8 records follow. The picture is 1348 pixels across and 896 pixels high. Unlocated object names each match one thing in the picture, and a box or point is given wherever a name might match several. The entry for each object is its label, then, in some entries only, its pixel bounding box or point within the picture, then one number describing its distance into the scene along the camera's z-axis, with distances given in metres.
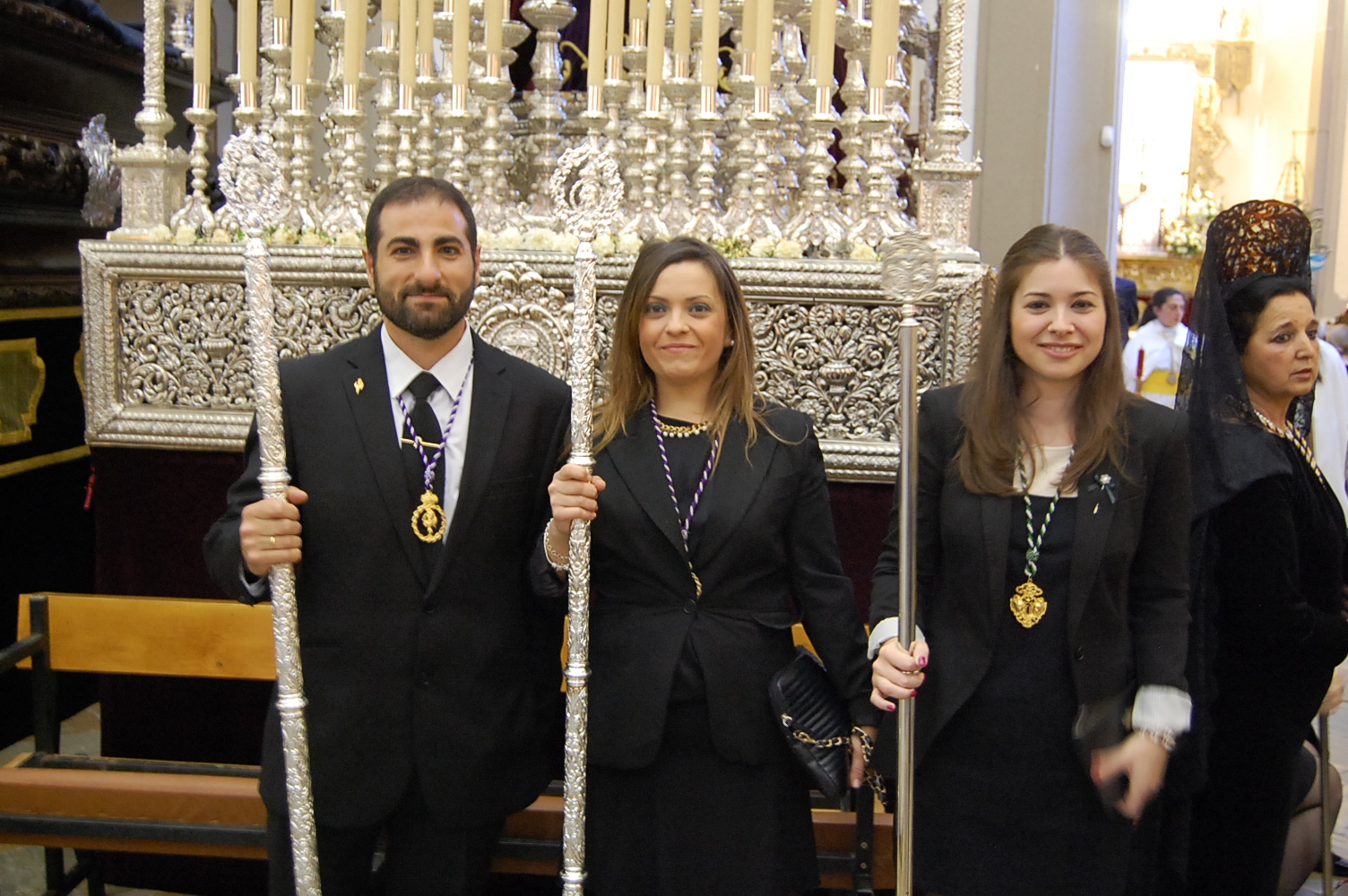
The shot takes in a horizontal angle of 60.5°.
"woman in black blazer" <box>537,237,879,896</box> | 2.13
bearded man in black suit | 2.11
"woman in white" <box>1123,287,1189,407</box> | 7.77
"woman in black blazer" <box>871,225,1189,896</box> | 2.09
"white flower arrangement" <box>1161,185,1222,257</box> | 12.54
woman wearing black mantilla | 2.48
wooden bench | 2.77
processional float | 3.19
